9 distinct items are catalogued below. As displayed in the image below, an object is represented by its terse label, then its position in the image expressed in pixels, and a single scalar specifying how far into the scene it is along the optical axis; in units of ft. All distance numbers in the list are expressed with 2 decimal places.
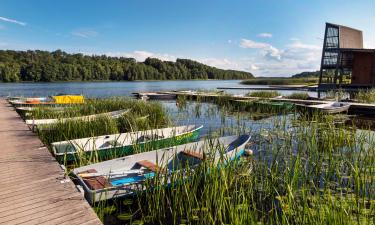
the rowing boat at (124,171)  16.43
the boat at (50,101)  61.47
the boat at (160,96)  100.21
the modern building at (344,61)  105.60
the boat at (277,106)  62.90
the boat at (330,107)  54.80
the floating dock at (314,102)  59.47
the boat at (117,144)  25.02
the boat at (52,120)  32.35
